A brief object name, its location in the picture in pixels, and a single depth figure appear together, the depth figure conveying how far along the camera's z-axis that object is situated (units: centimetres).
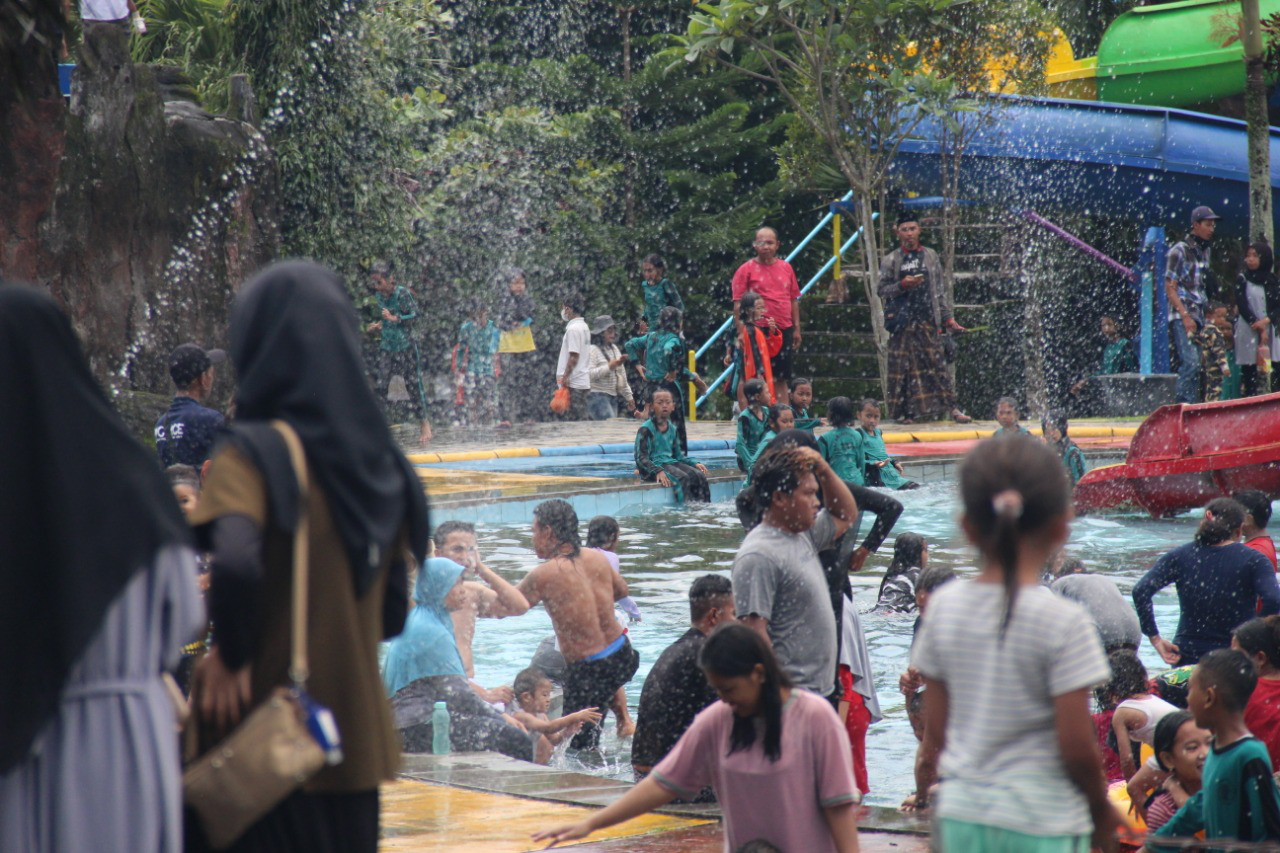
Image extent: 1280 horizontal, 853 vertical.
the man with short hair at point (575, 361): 4109
